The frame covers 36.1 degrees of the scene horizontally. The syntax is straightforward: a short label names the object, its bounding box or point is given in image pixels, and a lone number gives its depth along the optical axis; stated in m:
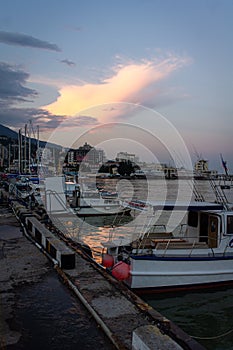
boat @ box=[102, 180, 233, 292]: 11.29
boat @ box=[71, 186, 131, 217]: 31.20
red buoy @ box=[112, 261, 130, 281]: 10.82
